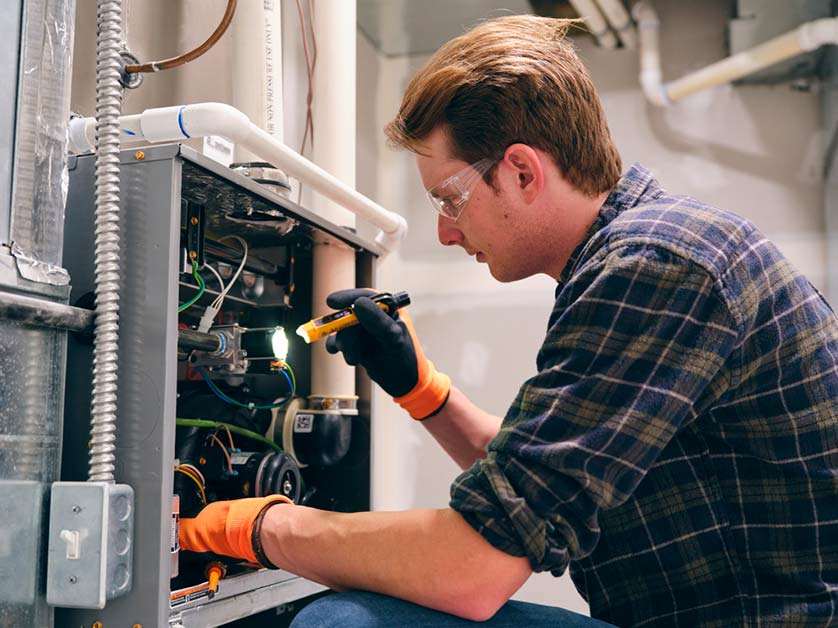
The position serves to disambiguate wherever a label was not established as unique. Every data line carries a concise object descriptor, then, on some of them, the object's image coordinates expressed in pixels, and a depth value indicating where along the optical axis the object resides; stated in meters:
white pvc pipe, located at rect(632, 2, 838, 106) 1.96
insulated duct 0.77
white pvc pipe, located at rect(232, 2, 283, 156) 1.30
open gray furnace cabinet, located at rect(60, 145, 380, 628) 0.85
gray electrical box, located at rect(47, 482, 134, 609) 0.79
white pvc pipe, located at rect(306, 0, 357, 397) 1.37
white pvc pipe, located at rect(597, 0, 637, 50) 2.10
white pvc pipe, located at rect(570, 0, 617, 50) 2.08
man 0.79
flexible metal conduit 0.84
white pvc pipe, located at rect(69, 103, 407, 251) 0.95
